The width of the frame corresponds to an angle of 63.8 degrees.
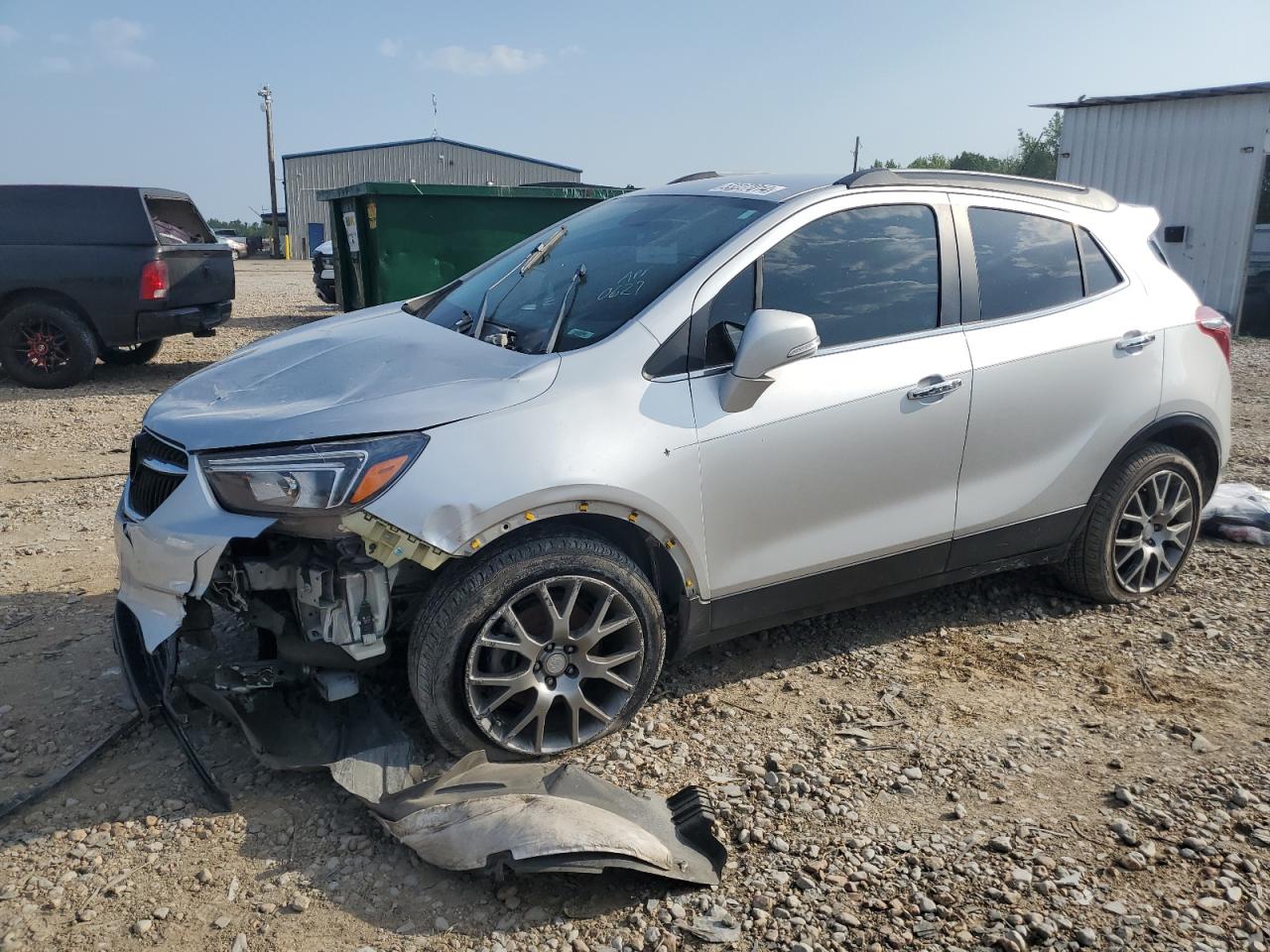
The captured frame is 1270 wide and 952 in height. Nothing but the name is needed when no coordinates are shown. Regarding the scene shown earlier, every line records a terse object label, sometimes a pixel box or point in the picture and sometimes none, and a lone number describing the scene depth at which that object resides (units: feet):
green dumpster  33.63
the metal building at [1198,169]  49.80
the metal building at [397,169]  147.13
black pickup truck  31.86
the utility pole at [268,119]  154.61
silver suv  9.97
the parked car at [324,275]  50.24
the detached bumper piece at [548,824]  8.78
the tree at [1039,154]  171.42
